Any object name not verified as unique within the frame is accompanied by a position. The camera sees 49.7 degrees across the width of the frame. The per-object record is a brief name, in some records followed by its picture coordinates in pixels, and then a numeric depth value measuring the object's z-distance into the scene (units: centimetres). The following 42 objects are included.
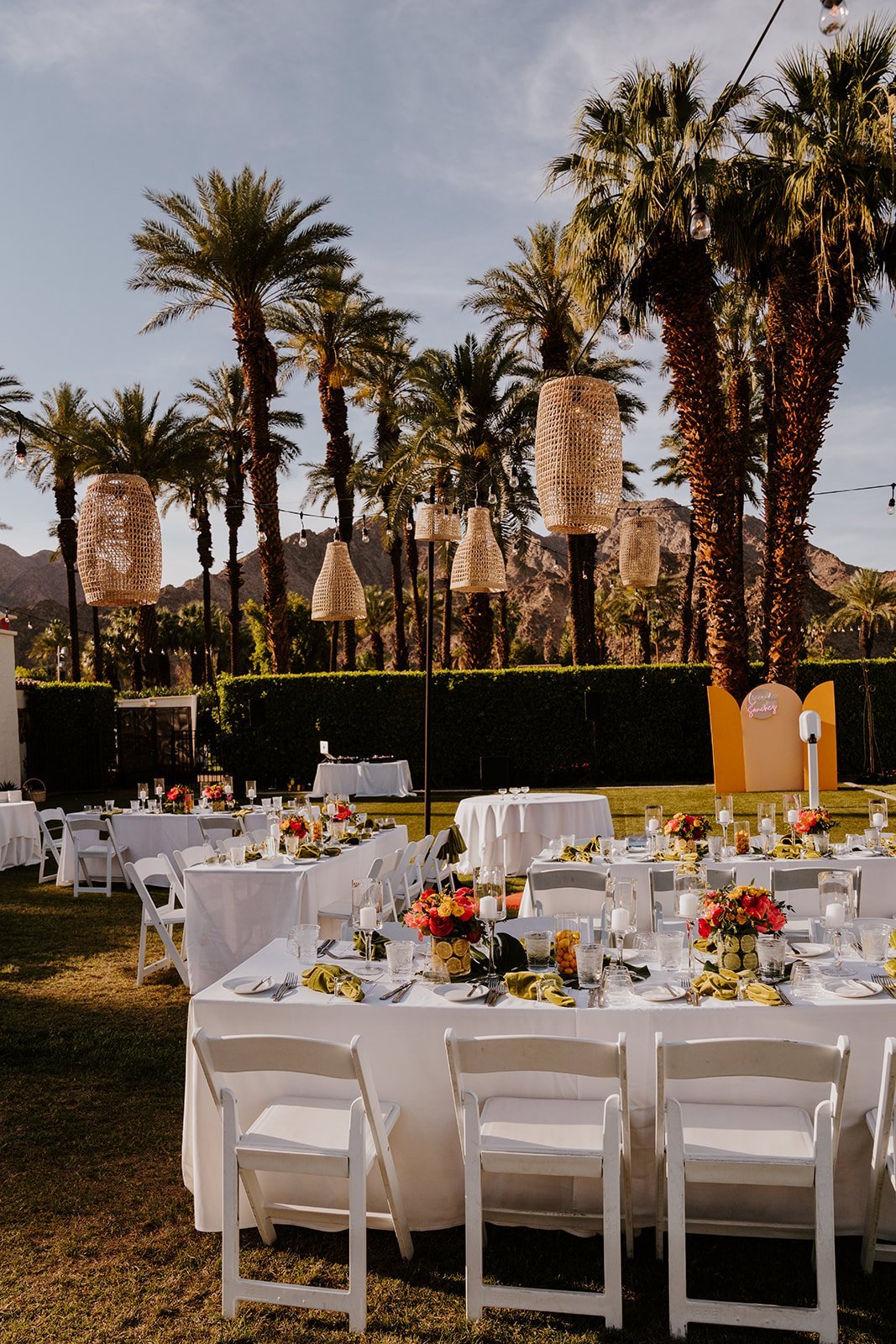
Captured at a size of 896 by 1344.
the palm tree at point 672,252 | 1334
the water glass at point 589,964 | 349
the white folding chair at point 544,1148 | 279
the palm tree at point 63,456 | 2962
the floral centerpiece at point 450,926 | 370
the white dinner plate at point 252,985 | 360
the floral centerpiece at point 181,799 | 1070
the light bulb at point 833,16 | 374
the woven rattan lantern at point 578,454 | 536
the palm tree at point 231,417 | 3070
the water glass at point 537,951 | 373
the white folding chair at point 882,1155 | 285
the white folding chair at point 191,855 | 705
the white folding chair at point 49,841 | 1139
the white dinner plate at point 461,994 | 345
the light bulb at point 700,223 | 588
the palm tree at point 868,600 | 4778
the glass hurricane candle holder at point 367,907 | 423
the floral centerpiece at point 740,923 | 356
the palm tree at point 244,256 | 1873
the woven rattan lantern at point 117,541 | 709
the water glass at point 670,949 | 369
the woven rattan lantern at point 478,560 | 1116
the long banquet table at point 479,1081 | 322
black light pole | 811
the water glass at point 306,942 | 406
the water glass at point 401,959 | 376
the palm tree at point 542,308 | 2122
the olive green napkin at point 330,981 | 348
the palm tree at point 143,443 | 2742
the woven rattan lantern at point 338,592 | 1307
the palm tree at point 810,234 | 1338
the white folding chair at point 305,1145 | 288
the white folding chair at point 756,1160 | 272
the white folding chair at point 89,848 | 1032
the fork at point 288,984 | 355
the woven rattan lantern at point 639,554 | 1283
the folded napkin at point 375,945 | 409
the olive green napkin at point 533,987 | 335
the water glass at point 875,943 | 376
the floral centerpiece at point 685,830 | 681
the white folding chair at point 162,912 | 662
